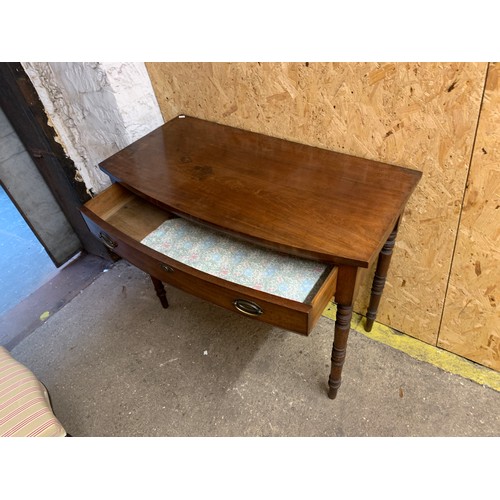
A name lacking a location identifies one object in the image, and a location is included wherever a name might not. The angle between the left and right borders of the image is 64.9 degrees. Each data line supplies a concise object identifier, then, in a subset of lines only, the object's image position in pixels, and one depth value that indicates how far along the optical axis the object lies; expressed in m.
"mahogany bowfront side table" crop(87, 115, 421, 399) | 0.90
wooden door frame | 1.46
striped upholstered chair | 0.94
